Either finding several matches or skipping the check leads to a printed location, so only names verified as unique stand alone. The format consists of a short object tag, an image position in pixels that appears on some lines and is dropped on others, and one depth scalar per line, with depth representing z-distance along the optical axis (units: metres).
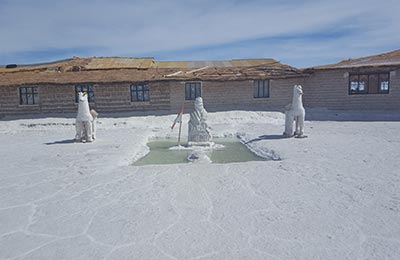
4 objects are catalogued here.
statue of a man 11.67
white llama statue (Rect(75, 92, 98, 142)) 11.59
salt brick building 20.08
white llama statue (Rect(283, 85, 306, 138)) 11.83
